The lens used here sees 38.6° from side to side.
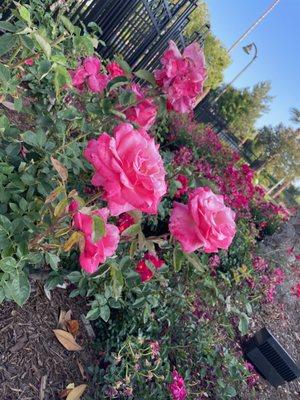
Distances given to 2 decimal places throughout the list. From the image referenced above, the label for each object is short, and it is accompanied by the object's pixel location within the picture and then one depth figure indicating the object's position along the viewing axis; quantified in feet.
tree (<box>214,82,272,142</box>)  95.35
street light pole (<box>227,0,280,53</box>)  59.16
